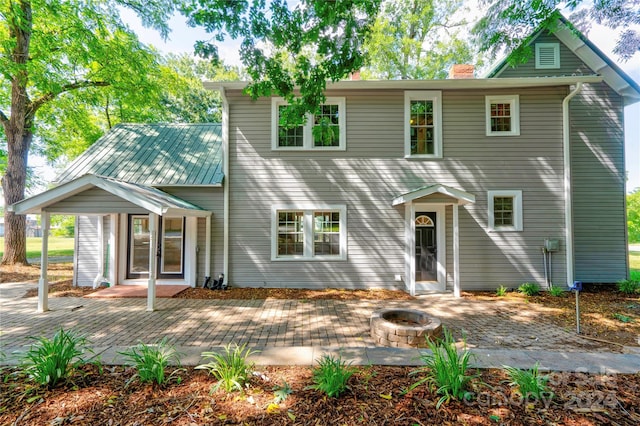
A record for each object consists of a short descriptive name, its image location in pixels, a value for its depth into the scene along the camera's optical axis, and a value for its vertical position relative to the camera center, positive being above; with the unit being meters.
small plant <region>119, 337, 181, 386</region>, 2.83 -1.48
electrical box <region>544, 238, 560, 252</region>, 7.55 -0.53
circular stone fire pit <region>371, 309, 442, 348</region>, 3.84 -1.52
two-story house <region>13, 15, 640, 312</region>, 7.71 +0.91
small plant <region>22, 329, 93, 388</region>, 2.76 -1.42
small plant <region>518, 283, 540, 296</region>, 7.32 -1.69
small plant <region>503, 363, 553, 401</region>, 2.66 -1.56
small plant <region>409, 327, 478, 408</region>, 2.63 -1.50
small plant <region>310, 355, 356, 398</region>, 2.66 -1.53
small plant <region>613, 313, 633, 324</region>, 5.23 -1.77
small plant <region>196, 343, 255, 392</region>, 2.74 -1.54
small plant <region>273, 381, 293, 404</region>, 2.62 -1.63
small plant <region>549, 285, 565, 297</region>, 7.19 -1.72
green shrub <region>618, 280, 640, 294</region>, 7.45 -1.65
